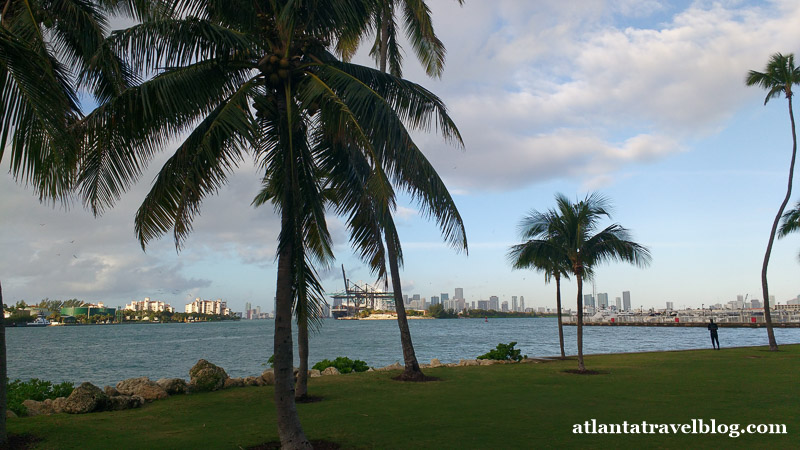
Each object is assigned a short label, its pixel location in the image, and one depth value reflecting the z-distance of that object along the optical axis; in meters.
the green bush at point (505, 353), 20.16
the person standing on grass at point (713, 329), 25.69
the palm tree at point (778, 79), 22.94
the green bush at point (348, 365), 17.62
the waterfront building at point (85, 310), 161.38
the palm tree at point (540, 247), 16.64
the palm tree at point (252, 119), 6.68
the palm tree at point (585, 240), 15.84
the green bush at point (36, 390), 11.02
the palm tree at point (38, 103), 4.95
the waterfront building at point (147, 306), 187.75
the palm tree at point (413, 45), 14.55
